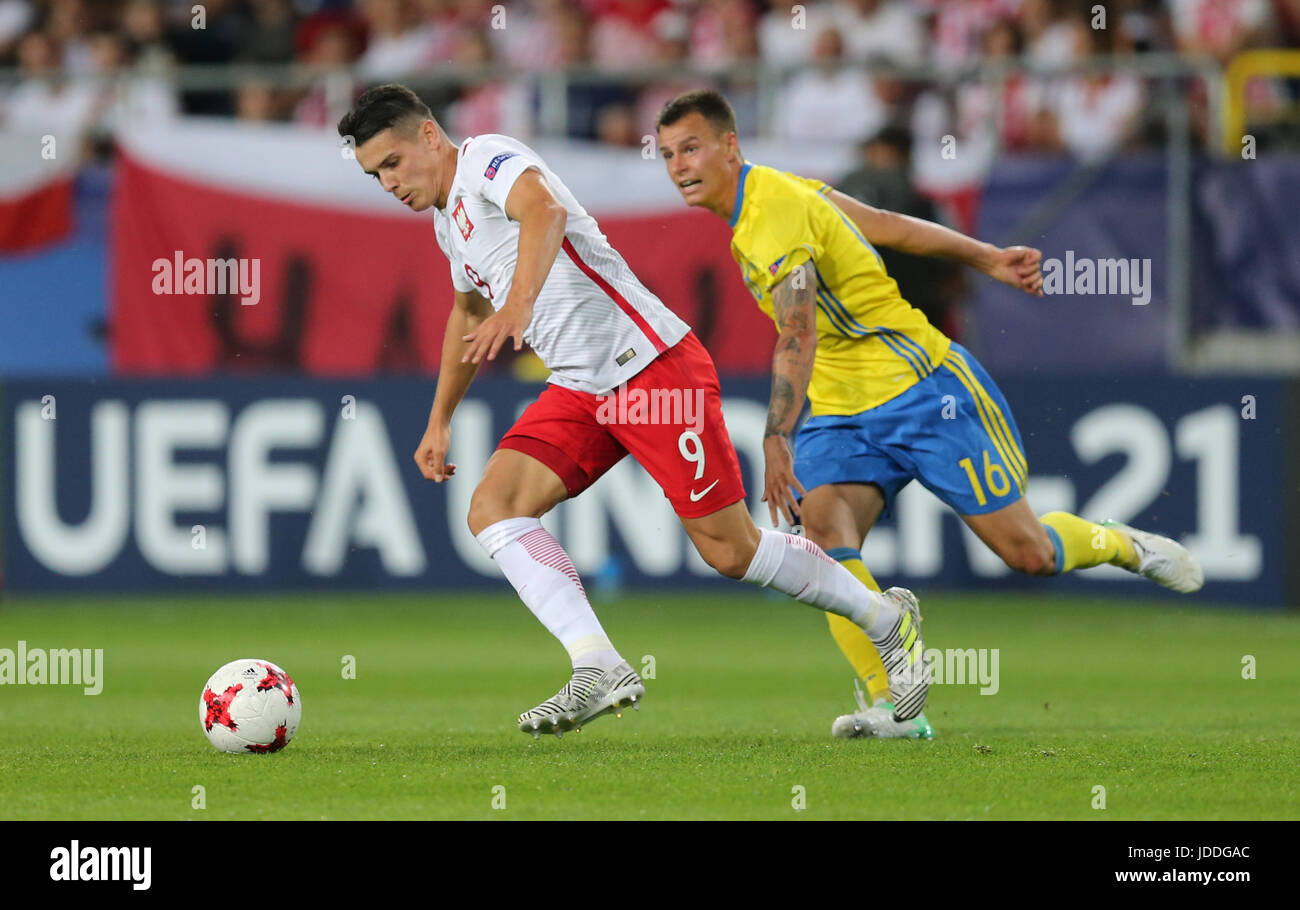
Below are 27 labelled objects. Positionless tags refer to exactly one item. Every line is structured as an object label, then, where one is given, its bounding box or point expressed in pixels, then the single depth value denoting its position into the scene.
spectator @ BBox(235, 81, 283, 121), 14.42
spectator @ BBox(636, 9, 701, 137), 13.95
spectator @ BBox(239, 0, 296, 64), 15.62
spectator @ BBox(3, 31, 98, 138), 14.73
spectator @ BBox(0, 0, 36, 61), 16.42
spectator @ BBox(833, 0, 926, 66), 14.62
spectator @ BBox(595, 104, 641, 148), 13.91
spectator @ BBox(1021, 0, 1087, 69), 14.19
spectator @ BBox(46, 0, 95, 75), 16.22
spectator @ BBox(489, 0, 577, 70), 15.02
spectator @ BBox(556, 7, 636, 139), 13.97
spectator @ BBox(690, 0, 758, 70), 14.91
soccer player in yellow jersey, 7.10
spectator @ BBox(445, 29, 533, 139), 13.91
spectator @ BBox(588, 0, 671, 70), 15.03
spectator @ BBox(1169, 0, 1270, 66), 14.33
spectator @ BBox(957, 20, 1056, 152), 13.65
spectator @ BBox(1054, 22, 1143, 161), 13.60
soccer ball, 6.59
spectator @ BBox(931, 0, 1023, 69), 14.50
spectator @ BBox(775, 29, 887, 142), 13.88
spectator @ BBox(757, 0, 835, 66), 14.88
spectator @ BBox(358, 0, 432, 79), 15.42
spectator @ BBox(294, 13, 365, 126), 14.05
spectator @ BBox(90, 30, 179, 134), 14.30
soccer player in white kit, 6.66
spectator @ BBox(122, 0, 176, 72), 15.79
